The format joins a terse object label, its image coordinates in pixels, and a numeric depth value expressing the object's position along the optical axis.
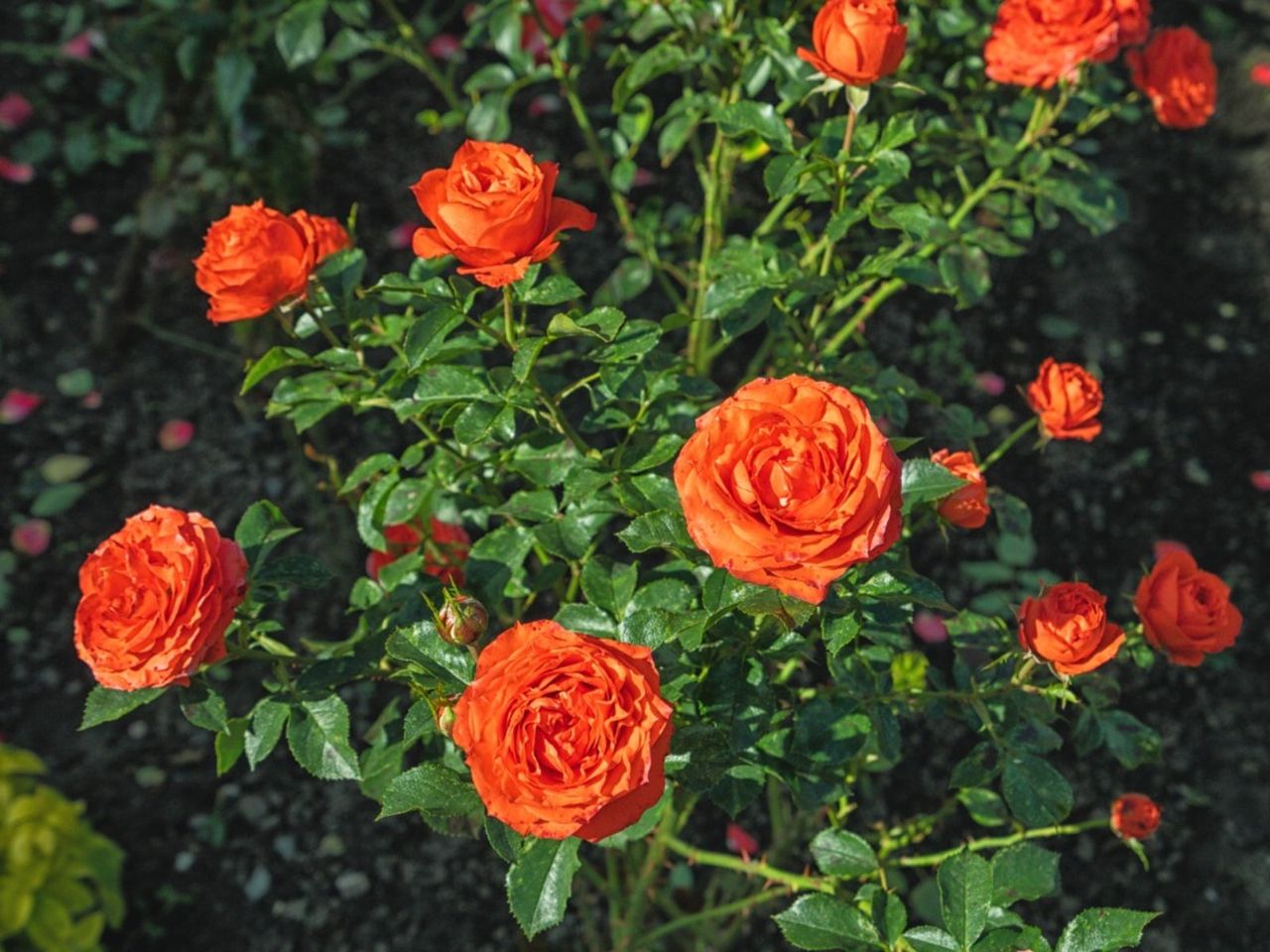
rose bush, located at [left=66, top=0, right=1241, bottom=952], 0.78
